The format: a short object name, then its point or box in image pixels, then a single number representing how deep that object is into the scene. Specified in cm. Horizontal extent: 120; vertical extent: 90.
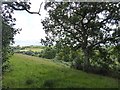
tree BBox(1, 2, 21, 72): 377
